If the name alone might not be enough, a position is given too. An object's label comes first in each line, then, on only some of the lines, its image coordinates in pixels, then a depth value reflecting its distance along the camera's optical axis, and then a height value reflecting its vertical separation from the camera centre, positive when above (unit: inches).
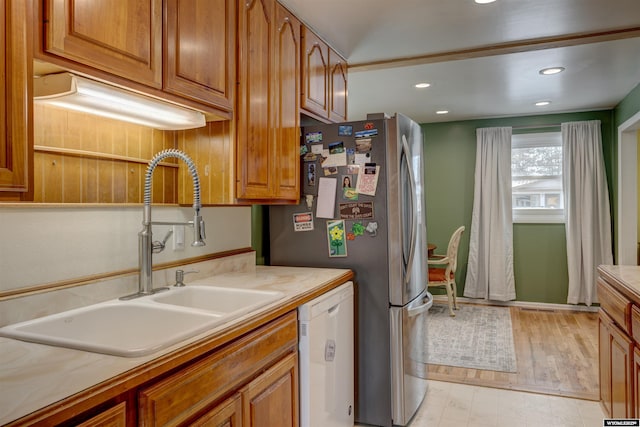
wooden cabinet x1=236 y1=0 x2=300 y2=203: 80.0 +21.8
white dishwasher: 75.8 -26.0
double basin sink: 49.1 -12.9
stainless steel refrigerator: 100.8 -4.3
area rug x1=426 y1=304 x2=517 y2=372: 144.8 -45.3
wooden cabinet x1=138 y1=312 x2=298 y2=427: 45.0 -19.3
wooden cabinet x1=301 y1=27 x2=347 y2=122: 103.8 +33.3
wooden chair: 199.9 -24.8
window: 217.3 +17.3
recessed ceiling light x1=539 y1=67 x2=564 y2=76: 140.2 +44.1
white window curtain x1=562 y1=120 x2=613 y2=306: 203.5 +2.2
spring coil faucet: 70.5 -2.1
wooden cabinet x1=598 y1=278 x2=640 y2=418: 81.0 -27.5
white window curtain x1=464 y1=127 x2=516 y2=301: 217.6 -4.2
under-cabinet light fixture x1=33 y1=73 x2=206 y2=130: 53.1 +15.6
